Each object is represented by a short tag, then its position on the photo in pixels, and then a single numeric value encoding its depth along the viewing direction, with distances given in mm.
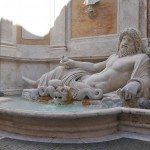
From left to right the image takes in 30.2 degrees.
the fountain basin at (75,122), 2869
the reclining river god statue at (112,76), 4203
